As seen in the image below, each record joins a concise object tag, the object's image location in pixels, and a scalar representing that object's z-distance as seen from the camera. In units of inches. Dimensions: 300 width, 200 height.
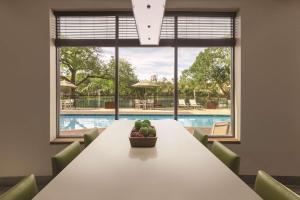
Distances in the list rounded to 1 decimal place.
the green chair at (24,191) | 27.4
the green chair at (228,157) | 43.5
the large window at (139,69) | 104.9
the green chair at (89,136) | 61.9
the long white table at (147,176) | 26.9
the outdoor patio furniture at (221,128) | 107.9
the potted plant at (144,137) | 49.6
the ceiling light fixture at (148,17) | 42.5
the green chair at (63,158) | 43.2
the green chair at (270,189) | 27.3
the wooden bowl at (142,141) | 49.5
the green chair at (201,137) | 62.9
